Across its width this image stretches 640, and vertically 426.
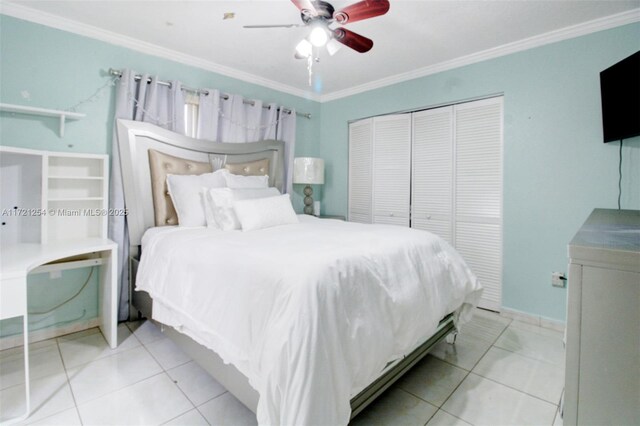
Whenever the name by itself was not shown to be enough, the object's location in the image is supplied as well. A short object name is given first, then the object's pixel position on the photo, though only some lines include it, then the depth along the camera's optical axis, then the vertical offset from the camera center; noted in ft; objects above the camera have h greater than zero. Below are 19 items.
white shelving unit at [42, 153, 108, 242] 7.84 +0.17
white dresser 1.92 -0.80
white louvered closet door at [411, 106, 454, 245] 10.94 +1.40
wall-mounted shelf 7.11 +2.22
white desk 5.07 -1.33
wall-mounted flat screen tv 6.56 +2.62
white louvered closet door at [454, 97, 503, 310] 9.87 +0.67
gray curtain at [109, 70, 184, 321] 8.66 +2.70
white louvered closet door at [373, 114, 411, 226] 12.14 +1.65
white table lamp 12.90 +1.58
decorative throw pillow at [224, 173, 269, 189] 9.66 +0.84
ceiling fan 5.84 +3.81
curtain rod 8.60 +3.82
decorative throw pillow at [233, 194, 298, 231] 7.90 -0.17
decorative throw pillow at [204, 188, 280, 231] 8.08 +0.00
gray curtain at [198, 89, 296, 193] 10.55 +3.18
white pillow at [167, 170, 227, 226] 8.59 +0.26
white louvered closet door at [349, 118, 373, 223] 13.29 +1.70
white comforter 3.78 -1.49
